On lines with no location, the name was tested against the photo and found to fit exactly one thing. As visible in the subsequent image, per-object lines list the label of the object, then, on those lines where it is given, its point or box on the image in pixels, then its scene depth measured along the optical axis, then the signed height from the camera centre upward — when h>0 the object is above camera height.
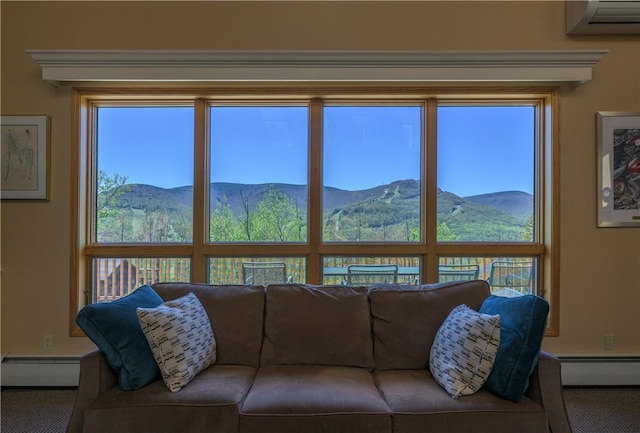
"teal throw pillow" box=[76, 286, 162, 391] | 1.81 -0.59
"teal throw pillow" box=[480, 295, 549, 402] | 1.71 -0.57
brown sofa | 1.67 -0.79
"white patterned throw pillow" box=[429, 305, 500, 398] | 1.76 -0.62
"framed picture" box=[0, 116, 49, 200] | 2.90 +0.42
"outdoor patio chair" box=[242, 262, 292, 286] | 3.07 -0.42
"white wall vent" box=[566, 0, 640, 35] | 2.66 +1.40
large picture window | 3.05 +0.26
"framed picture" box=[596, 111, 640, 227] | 2.91 +0.46
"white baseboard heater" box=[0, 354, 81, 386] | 2.87 -1.13
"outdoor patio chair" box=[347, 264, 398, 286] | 3.06 -0.42
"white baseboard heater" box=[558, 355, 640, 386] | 2.89 -1.11
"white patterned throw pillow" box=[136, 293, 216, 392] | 1.82 -0.59
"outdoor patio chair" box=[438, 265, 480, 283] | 3.05 -0.41
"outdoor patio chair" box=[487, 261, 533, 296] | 3.06 -0.45
